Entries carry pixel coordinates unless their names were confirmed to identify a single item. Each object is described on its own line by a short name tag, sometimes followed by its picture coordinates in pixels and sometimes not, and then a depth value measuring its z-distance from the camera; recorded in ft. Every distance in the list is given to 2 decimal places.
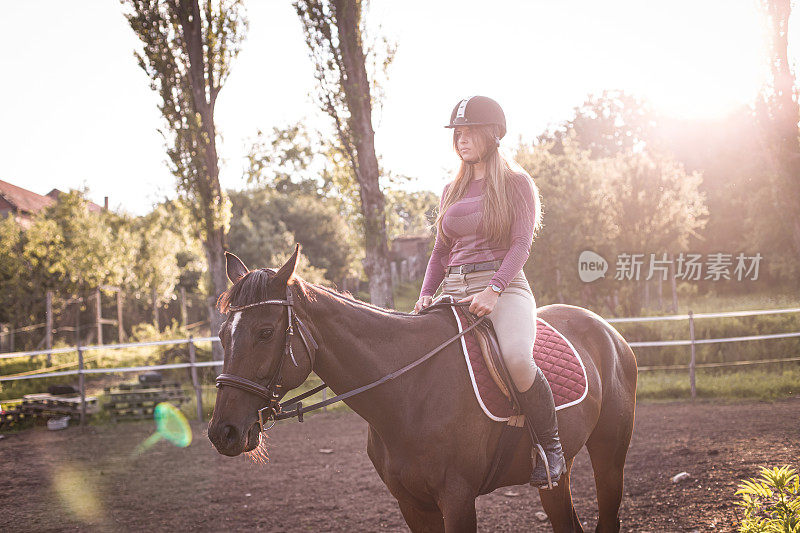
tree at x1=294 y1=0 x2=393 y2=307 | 37.63
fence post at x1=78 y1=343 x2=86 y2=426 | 33.45
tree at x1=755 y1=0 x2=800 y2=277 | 34.83
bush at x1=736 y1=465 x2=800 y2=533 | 8.96
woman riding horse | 8.44
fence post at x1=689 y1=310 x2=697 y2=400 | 32.96
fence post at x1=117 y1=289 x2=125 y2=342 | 63.77
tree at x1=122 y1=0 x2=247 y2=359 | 43.06
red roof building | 97.88
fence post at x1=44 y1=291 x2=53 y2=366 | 52.06
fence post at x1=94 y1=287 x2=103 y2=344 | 58.59
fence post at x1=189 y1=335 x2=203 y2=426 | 33.73
